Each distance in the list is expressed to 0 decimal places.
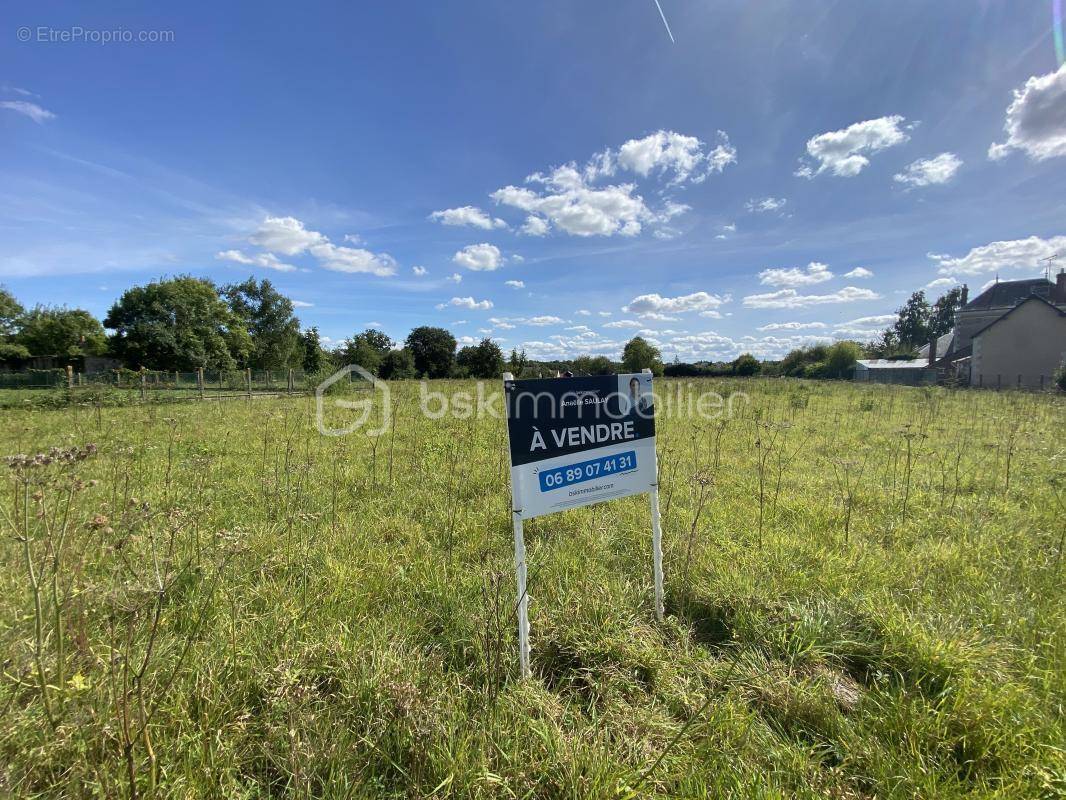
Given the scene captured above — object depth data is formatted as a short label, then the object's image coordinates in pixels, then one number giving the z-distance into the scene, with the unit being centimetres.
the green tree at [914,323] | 5588
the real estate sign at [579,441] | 208
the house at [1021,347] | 2503
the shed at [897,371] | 3439
